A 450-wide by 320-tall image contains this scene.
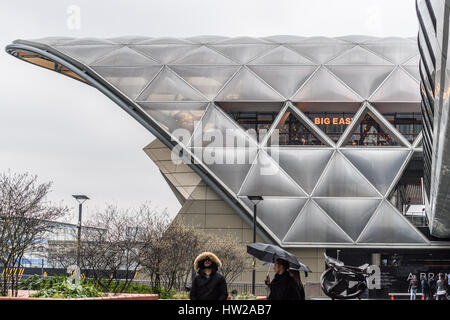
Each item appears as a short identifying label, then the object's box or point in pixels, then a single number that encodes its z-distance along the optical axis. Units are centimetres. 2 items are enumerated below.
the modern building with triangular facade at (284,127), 4175
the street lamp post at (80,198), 3716
